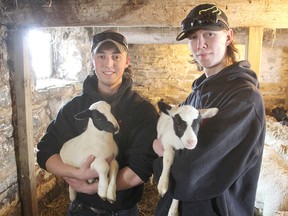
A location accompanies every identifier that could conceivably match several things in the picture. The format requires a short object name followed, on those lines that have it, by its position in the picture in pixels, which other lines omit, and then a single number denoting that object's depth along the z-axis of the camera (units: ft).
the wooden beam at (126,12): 7.70
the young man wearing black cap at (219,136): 4.13
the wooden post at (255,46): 8.00
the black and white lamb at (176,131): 4.29
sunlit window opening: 13.09
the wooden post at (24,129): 9.44
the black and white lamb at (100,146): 5.16
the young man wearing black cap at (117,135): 5.47
